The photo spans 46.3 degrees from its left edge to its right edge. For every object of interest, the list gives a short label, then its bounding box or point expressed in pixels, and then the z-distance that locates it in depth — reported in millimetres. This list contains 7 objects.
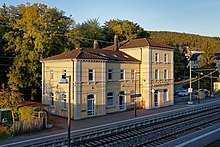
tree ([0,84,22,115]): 24125
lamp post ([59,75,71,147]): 16366
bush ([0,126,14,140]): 21031
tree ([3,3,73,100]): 37750
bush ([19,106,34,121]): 23809
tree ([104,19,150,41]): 58134
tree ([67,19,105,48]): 45772
